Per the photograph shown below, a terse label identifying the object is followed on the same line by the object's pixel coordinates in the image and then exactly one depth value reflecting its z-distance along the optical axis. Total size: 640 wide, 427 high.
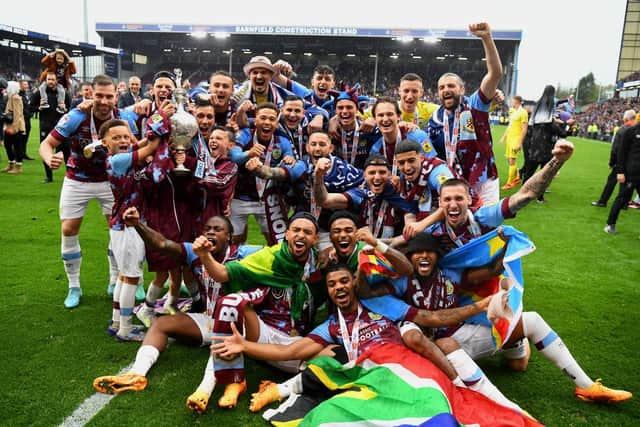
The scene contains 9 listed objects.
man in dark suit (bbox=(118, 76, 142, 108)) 14.05
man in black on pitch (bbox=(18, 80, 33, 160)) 12.00
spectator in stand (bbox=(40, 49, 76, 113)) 7.77
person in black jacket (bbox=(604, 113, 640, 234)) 7.32
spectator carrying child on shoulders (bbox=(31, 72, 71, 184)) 9.07
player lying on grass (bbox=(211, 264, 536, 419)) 3.20
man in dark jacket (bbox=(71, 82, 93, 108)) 6.96
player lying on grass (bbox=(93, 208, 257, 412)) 3.39
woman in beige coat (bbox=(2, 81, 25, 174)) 10.64
